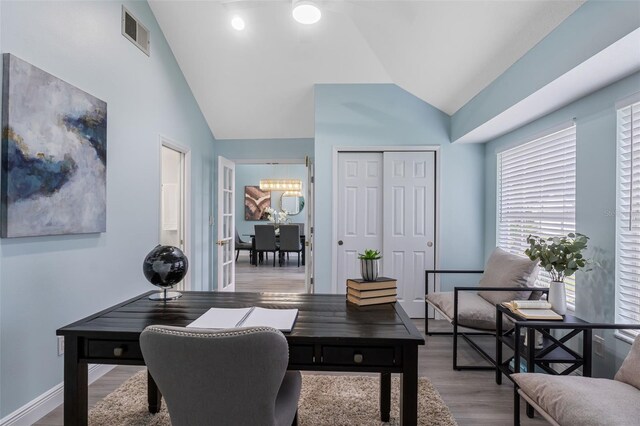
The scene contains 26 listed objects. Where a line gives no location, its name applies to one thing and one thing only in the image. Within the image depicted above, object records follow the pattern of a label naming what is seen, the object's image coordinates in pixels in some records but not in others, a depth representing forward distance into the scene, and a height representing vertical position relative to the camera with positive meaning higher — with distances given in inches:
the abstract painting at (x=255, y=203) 394.9 +8.3
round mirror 396.2 +8.5
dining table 317.1 -36.2
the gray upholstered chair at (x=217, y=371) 40.6 -20.1
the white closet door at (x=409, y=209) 156.9 +1.2
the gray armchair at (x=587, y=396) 50.8 -30.0
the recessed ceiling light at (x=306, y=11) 92.0 +54.8
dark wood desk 52.7 -21.3
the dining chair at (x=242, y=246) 328.2 -35.1
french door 183.6 -8.4
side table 75.9 -32.6
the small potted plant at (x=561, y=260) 85.4 -11.9
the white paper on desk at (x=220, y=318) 56.4 -19.1
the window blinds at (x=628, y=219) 77.9 -1.2
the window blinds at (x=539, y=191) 101.7 +7.4
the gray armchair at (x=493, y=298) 104.3 -27.8
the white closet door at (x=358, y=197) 158.4 +6.4
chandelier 337.4 +25.3
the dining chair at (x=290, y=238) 301.3 -24.7
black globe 71.6 -12.2
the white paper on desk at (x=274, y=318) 55.9 -18.8
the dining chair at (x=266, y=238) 305.0 -25.3
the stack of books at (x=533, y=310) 82.3 -24.5
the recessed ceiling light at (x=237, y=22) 126.9 +70.2
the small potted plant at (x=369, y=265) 71.7 -11.4
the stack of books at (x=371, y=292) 70.6 -16.9
